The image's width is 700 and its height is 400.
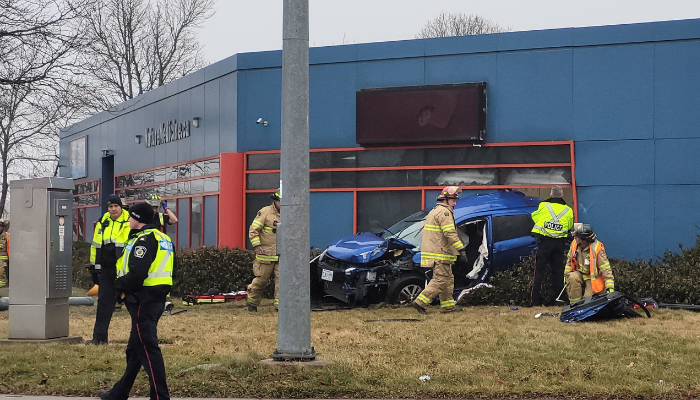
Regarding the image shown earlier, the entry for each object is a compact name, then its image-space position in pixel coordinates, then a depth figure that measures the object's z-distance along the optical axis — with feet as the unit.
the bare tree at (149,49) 152.97
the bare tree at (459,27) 167.94
